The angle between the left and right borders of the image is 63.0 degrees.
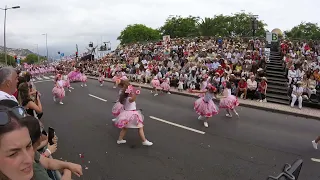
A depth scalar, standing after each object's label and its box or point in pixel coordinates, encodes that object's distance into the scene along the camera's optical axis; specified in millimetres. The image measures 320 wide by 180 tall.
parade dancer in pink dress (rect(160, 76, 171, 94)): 17188
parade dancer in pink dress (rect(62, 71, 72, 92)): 17328
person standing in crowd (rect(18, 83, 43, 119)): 4934
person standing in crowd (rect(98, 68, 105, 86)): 28869
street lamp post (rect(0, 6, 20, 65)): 31375
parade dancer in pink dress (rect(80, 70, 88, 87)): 21484
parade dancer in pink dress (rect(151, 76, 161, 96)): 16875
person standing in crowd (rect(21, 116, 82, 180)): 2174
